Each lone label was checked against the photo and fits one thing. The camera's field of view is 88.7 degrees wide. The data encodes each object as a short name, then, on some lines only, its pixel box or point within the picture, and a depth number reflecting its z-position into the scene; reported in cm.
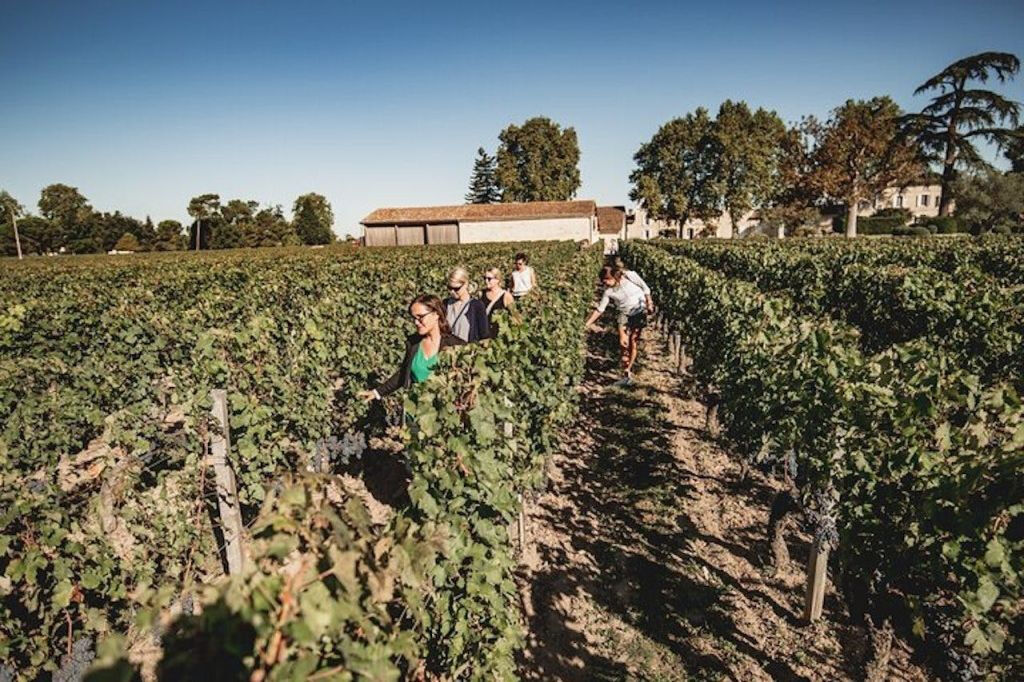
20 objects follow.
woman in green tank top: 430
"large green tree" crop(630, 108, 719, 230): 6294
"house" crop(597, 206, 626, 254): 6931
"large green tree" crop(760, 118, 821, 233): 4922
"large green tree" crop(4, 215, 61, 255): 8538
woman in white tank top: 972
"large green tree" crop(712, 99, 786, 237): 6100
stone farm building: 5000
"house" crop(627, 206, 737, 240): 7365
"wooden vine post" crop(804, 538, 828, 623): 363
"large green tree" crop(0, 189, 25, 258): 8812
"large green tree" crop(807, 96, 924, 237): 4619
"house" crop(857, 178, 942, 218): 8025
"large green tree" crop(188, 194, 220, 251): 10581
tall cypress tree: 9850
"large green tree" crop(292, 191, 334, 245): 9388
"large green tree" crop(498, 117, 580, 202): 7550
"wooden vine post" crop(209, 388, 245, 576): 370
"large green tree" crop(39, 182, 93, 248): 8569
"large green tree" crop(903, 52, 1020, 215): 4547
